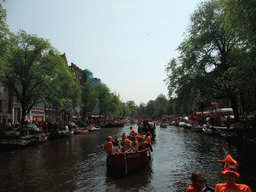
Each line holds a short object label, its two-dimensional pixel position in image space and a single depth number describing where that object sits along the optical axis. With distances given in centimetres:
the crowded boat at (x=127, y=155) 1154
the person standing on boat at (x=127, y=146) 1337
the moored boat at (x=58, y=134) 2984
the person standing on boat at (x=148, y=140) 1577
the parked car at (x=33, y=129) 2813
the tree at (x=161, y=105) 14388
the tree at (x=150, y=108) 17800
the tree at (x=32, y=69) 2867
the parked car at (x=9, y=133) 2325
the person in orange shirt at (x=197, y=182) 404
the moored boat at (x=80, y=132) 4029
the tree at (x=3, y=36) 1973
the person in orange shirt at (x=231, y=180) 359
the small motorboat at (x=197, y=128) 4003
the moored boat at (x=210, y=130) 3112
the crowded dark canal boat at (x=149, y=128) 3311
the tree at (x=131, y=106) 15100
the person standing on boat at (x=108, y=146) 1304
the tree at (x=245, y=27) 1298
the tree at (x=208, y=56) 2559
